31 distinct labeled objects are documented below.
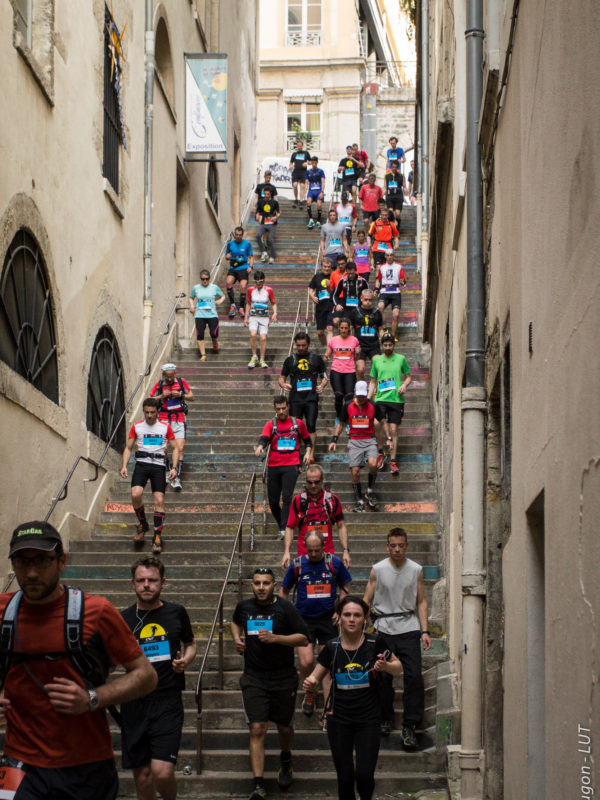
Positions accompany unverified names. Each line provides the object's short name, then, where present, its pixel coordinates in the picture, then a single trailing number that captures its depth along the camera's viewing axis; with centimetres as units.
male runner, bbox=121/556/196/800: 838
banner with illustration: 2431
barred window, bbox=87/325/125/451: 1661
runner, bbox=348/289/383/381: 1875
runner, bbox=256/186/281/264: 2789
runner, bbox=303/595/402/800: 879
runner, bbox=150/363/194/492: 1628
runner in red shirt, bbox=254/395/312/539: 1420
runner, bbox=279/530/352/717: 1093
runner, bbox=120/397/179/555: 1434
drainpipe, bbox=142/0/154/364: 2006
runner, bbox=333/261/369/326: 2045
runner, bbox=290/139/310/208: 3288
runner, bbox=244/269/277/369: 2058
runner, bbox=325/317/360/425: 1753
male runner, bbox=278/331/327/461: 1664
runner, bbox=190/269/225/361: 2141
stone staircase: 1031
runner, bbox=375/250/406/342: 2123
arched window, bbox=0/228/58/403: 1273
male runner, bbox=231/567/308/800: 977
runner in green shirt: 1664
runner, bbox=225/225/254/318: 2433
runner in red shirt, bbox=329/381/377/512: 1540
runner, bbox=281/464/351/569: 1216
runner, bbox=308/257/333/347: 2116
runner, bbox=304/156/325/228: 3133
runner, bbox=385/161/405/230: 2920
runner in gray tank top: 1070
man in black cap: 502
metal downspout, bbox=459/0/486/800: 847
